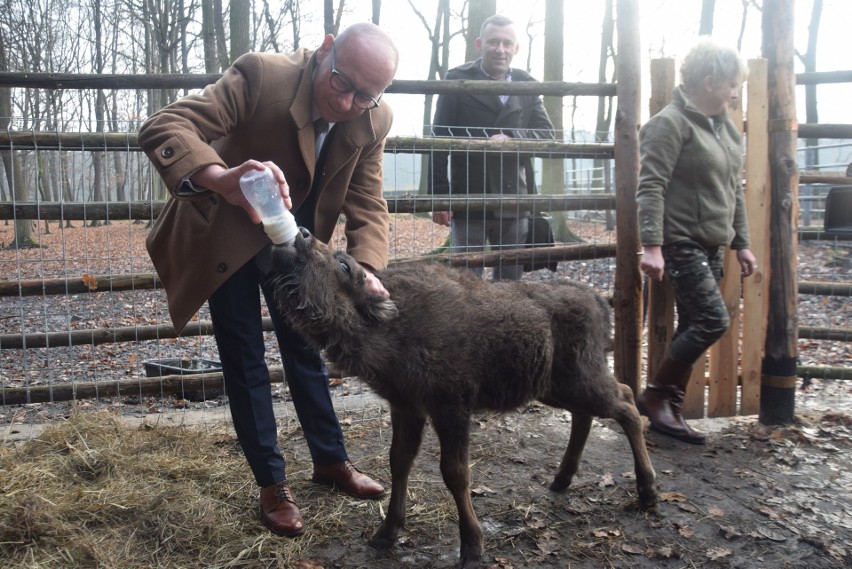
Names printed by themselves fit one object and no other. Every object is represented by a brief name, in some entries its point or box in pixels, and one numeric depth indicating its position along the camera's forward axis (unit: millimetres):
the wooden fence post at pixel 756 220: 5535
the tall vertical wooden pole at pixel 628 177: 5617
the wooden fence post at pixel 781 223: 5402
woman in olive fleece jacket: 4859
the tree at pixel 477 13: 13711
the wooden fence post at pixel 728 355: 5543
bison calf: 3375
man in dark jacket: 6156
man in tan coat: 3168
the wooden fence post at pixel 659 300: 5559
